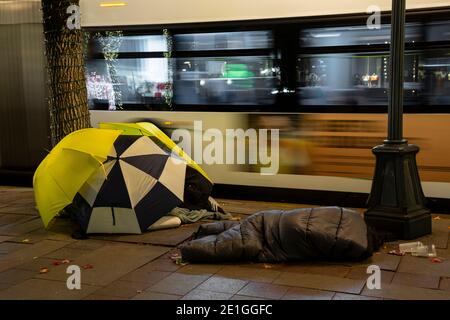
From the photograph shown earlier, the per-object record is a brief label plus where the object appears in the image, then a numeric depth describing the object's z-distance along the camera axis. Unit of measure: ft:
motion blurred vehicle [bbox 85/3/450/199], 23.45
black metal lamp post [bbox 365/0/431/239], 20.13
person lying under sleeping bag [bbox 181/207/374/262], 17.46
